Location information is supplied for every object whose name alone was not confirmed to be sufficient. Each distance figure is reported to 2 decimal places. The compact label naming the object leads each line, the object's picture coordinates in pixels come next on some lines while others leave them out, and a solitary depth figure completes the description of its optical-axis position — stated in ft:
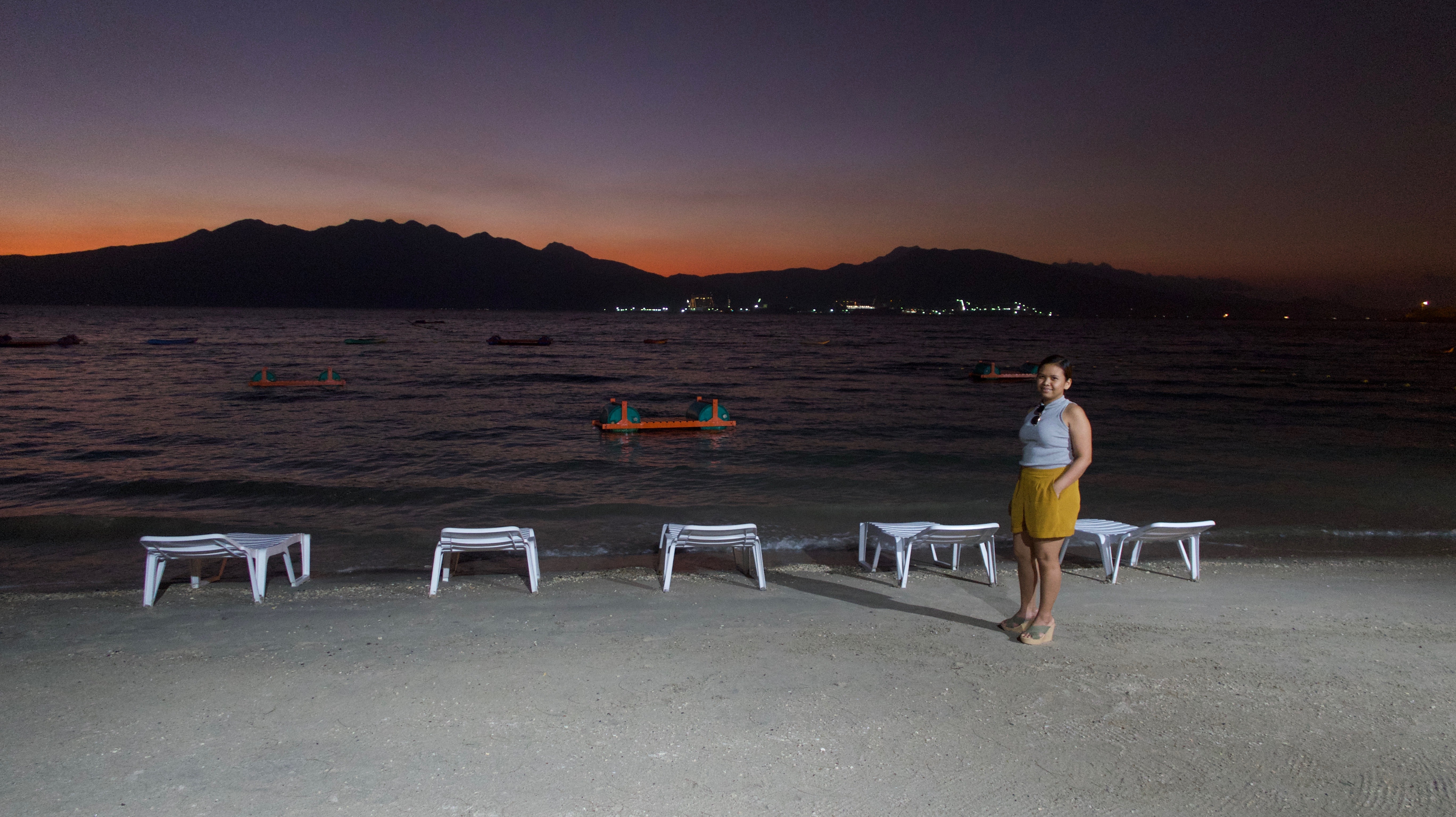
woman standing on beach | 15.58
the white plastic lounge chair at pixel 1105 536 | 22.79
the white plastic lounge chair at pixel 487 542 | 20.98
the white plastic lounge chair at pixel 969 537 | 21.80
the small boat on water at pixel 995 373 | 129.90
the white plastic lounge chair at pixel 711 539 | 21.83
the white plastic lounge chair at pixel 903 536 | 22.12
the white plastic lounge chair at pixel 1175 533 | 22.41
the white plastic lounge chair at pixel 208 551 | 19.74
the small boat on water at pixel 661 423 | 65.31
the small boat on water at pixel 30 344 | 168.86
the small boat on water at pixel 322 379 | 98.53
